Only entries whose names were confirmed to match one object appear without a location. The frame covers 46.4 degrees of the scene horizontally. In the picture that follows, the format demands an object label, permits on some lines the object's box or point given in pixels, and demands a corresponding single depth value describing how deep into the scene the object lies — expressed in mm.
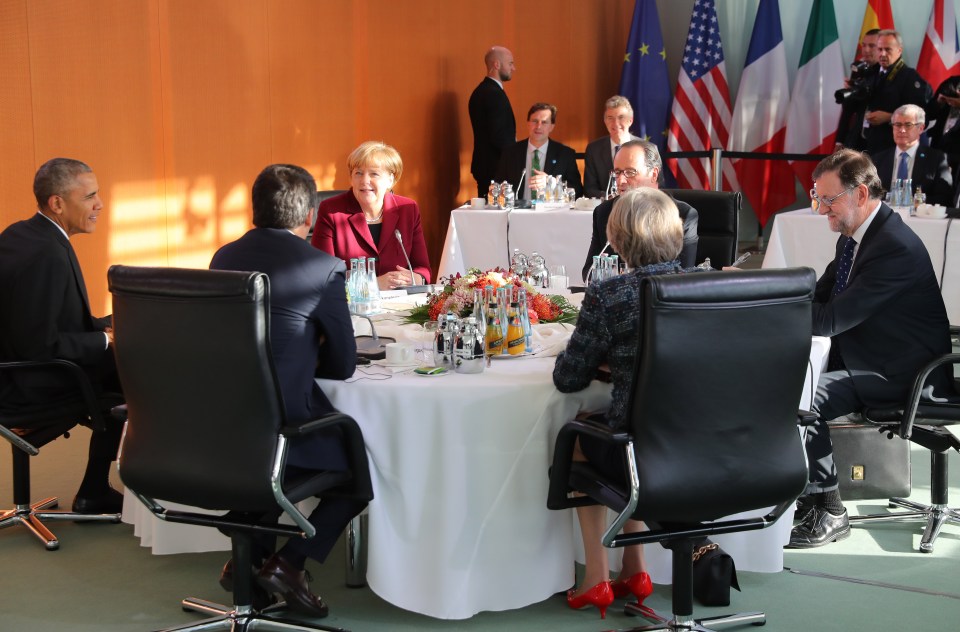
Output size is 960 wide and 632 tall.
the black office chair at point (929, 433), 3671
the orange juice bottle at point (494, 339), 3385
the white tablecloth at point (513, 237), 7020
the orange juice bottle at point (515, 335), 3412
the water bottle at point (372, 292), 4035
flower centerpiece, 3676
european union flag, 10766
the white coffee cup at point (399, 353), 3301
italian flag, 10109
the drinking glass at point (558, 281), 4590
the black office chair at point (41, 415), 3707
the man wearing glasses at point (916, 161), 7188
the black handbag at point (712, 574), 3334
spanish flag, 9961
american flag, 10625
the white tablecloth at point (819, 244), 6172
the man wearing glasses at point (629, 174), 5258
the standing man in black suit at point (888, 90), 8414
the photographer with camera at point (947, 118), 7965
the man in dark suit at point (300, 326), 2988
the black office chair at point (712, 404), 2613
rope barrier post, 9164
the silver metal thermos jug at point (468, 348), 3205
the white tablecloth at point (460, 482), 3088
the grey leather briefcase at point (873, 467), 4137
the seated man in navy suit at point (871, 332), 3773
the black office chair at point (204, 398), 2688
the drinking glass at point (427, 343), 3375
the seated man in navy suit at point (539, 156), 8422
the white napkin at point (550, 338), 3475
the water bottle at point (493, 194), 7488
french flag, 10406
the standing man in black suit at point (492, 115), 8969
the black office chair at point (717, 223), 5566
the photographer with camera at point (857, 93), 8672
